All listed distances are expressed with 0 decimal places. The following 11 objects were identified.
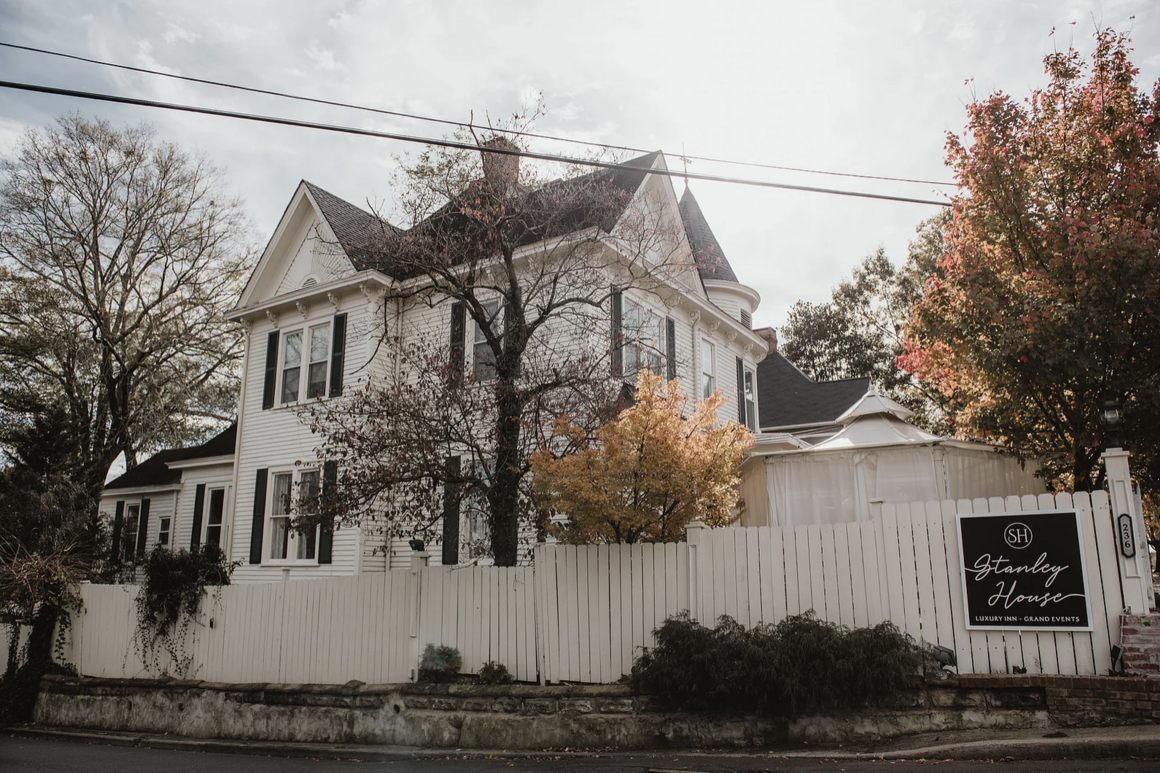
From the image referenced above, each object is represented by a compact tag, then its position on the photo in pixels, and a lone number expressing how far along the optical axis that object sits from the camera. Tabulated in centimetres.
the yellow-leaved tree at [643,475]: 952
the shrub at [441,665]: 1052
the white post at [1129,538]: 782
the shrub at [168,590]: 1337
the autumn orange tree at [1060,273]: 1033
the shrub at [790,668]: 812
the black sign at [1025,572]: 808
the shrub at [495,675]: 1014
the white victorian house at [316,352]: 1747
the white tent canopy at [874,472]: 1470
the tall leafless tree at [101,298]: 2550
